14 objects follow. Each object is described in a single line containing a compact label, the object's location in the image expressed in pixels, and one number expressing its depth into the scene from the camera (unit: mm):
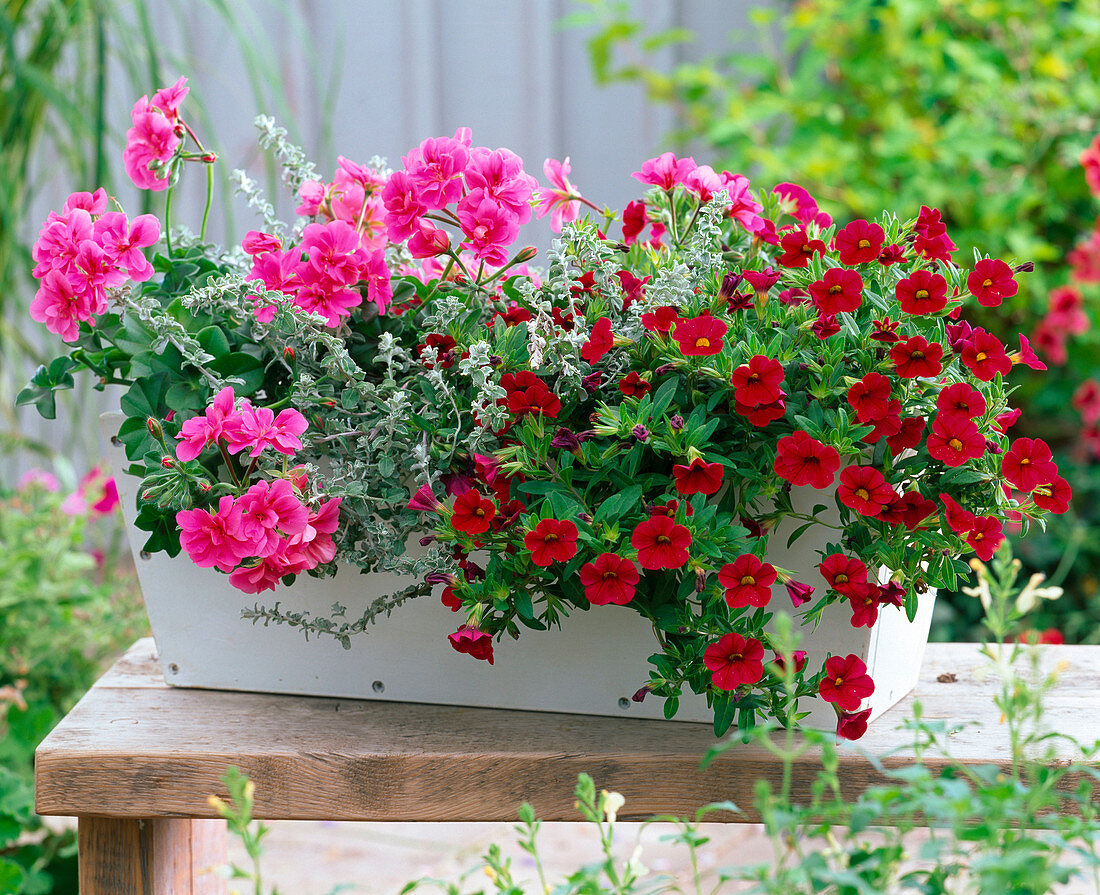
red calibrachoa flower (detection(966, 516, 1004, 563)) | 1626
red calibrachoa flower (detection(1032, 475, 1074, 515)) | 1646
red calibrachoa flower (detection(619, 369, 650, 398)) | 1654
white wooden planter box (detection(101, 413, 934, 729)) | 1717
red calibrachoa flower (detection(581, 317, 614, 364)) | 1647
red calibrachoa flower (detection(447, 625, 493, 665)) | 1641
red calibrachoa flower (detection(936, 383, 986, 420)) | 1615
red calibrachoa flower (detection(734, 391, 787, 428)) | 1625
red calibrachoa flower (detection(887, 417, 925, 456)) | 1635
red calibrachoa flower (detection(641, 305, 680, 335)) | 1644
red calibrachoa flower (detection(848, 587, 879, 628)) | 1631
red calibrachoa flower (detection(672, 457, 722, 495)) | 1615
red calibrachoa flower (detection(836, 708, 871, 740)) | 1640
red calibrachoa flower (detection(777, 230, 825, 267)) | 1674
